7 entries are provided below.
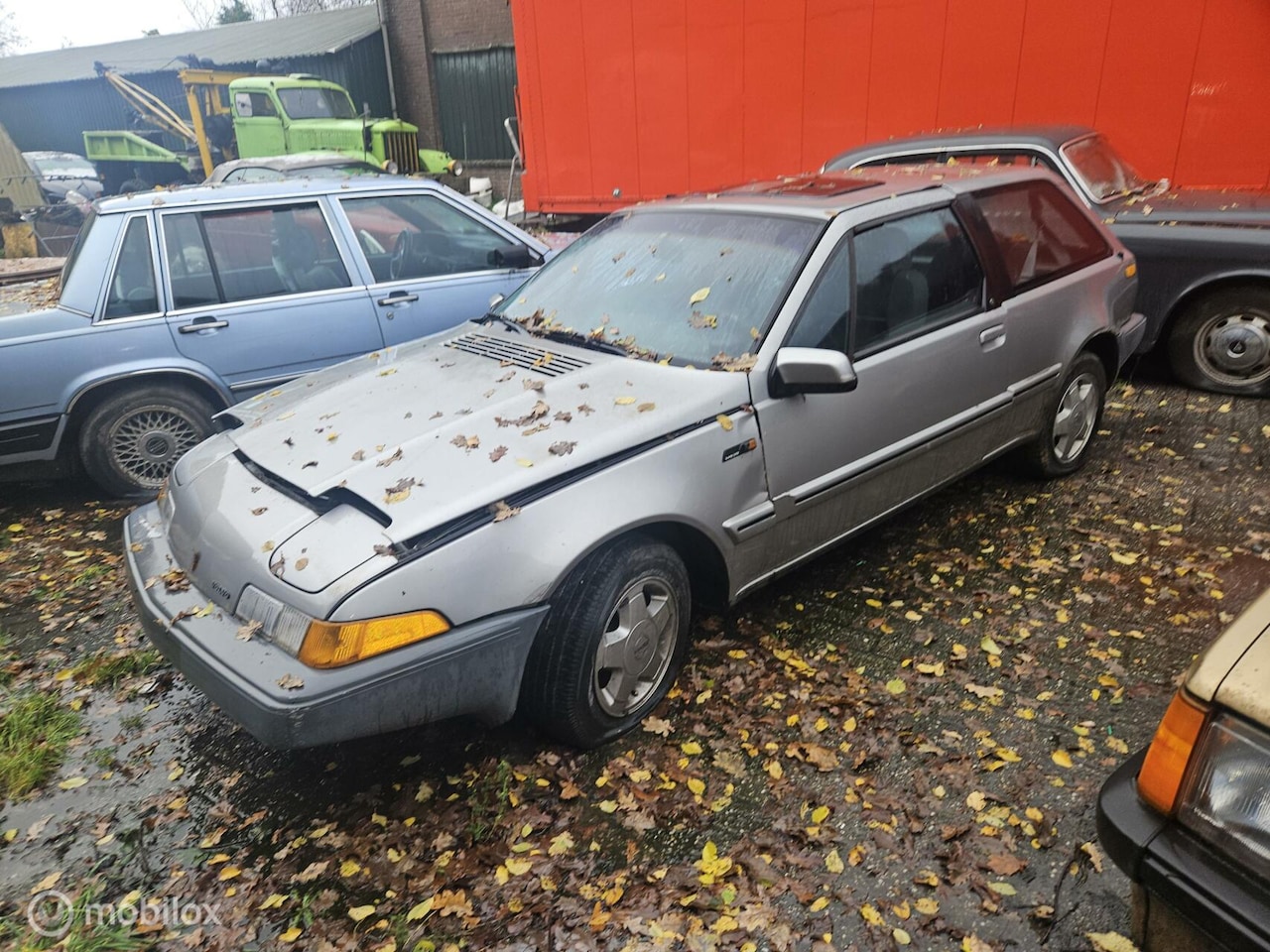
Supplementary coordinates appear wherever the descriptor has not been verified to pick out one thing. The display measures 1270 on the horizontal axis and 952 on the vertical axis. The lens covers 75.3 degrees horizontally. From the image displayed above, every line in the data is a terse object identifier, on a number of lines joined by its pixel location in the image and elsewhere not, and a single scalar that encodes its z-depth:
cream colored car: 1.56
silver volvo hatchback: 2.47
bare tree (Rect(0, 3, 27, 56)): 57.19
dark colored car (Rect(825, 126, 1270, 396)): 5.53
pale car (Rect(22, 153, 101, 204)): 21.47
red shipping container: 6.66
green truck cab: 16.80
